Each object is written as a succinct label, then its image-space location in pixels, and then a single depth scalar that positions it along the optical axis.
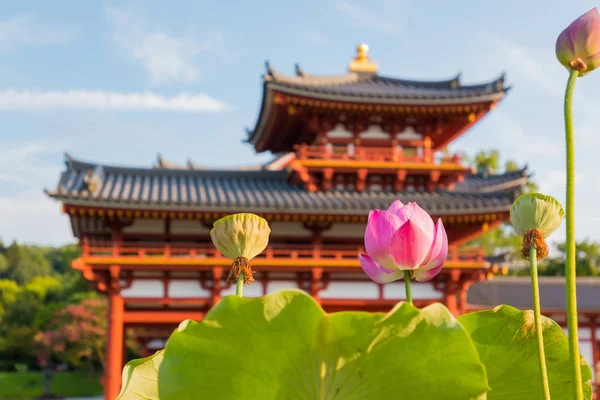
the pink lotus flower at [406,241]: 0.82
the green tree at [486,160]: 30.64
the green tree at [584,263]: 26.61
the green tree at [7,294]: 36.64
